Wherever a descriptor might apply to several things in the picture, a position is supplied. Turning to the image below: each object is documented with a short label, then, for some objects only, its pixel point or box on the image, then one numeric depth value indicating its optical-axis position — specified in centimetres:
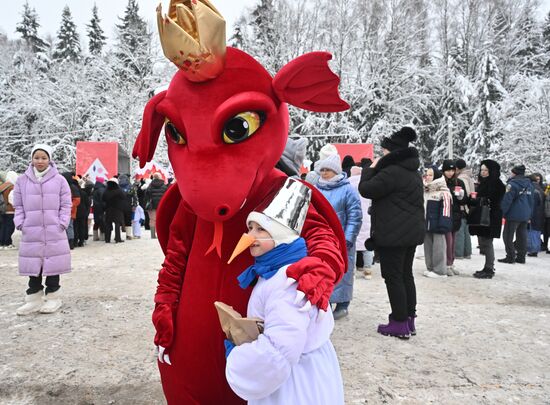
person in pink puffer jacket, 453
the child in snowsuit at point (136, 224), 1148
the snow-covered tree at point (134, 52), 2331
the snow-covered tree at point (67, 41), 3178
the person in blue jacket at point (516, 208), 752
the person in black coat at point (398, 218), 382
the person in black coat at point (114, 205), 995
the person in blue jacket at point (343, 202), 424
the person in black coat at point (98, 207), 1038
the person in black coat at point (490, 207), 642
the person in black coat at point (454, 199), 660
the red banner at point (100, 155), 1330
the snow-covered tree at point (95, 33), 3459
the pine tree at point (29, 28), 3278
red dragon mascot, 168
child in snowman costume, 133
